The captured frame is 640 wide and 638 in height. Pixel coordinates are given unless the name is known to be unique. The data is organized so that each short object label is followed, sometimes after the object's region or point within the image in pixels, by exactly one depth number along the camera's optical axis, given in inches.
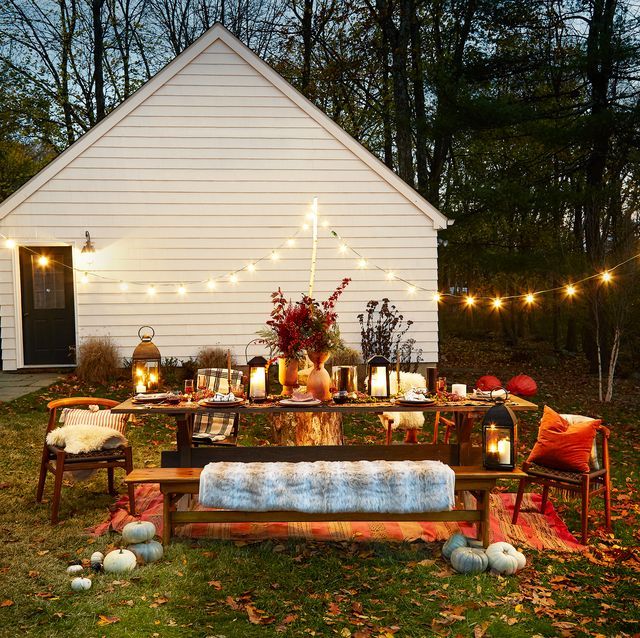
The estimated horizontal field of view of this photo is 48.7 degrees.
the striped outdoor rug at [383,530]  190.2
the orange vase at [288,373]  206.8
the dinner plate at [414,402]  191.3
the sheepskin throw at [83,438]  204.2
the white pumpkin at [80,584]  154.9
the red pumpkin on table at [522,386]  241.8
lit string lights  439.2
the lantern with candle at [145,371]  213.2
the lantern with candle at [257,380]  199.5
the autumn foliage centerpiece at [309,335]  197.0
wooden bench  171.0
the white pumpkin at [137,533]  173.0
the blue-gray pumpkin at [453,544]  174.6
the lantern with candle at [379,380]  202.2
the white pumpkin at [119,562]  163.2
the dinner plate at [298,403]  191.3
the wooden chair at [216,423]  247.3
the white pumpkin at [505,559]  164.7
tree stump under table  259.9
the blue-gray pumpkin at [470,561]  165.0
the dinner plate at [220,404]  191.8
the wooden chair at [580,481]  188.4
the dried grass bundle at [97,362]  416.8
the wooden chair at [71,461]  201.3
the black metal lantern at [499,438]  181.3
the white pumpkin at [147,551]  169.8
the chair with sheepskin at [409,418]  251.3
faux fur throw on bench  167.5
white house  437.1
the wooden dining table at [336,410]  190.1
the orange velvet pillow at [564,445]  193.3
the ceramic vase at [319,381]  199.9
